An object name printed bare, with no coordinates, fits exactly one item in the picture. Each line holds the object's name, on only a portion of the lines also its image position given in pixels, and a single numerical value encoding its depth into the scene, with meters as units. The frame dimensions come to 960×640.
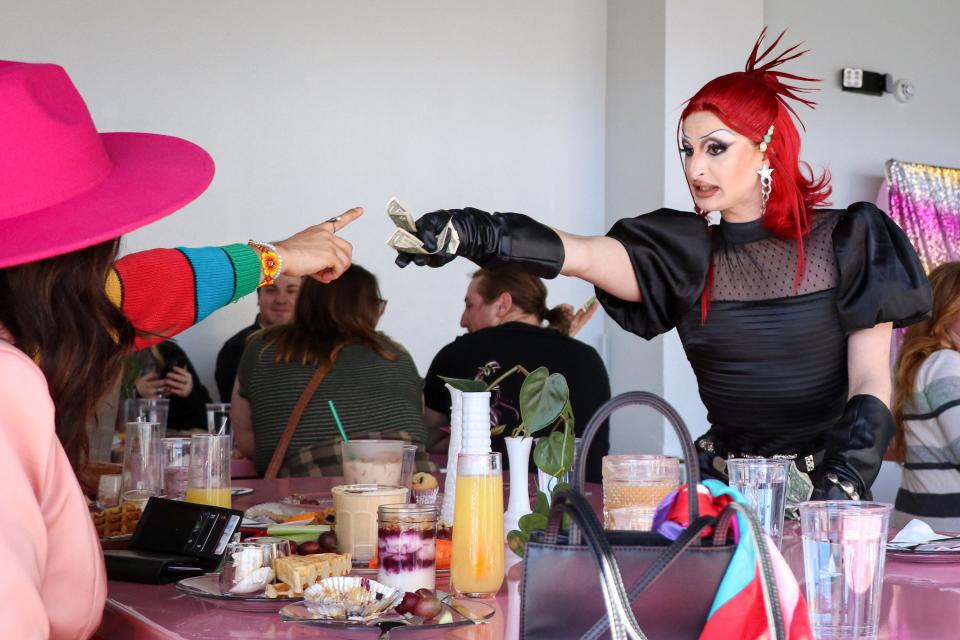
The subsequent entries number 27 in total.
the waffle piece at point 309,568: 1.31
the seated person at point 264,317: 4.30
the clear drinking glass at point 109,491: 2.11
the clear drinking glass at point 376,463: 1.86
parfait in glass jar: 1.32
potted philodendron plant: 1.35
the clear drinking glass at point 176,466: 1.97
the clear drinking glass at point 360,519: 1.52
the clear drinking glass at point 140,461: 2.07
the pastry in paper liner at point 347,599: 1.20
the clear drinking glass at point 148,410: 2.75
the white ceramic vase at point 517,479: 1.69
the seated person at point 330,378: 2.99
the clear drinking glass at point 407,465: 1.87
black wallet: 1.44
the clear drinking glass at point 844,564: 1.12
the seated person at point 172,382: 3.89
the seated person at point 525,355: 3.23
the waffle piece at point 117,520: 1.72
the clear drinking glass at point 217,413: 2.84
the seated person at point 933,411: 3.00
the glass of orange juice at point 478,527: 1.36
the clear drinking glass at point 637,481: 1.52
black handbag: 0.95
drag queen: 1.99
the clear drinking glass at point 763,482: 1.39
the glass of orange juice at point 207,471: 1.78
